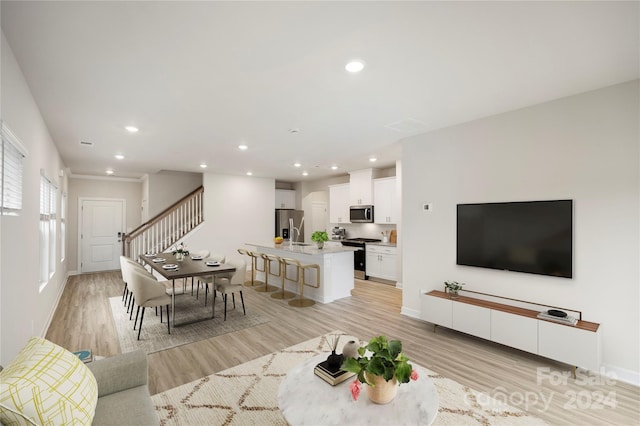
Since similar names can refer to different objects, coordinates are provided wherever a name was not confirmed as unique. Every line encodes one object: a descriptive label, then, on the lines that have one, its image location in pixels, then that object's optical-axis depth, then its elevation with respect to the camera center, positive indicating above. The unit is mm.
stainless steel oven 7228 -979
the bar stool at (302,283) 5126 -1176
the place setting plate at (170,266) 4344 -723
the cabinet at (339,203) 8078 +421
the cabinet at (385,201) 6797 +415
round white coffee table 1589 -1064
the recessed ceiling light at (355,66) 2314 +1208
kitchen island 5273 -945
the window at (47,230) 3850 -190
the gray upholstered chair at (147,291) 3756 -941
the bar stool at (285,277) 5553 -1154
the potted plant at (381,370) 1637 -841
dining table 3965 -741
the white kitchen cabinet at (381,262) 6566 -980
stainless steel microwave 7297 +114
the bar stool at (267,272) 5832 -1147
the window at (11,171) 2008 +328
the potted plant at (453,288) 3781 -873
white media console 2709 -1127
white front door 8156 -475
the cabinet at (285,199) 9984 +661
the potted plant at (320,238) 5539 -366
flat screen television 3074 -190
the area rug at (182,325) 3614 -1503
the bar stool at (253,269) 6359 -1131
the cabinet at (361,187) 7305 +787
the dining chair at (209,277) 5243 -1080
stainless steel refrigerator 9484 -129
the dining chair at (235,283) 4449 -988
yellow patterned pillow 1162 -746
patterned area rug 2223 -1499
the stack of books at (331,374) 1905 -1015
